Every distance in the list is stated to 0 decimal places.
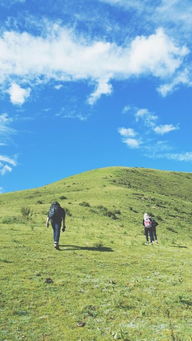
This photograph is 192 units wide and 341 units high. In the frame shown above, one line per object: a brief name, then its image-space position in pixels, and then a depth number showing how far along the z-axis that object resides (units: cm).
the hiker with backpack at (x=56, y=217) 2360
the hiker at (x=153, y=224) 3054
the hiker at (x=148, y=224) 3030
